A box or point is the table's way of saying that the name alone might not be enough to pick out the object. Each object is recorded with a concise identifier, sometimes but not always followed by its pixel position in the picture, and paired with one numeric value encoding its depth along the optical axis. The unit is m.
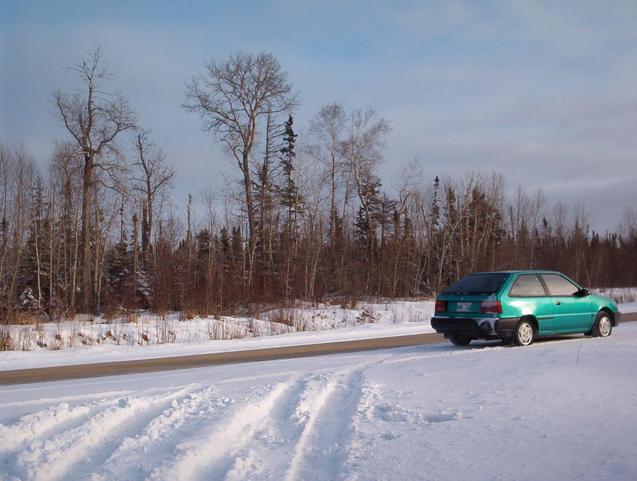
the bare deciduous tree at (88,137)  33.59
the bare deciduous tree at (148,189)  44.78
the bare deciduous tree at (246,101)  38.94
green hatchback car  12.93
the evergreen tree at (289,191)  41.94
